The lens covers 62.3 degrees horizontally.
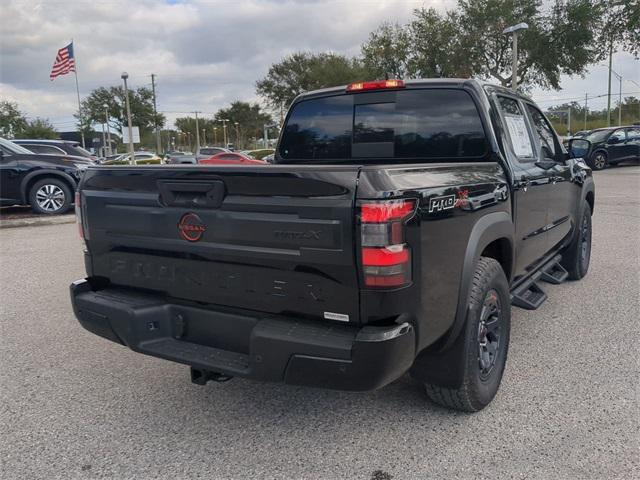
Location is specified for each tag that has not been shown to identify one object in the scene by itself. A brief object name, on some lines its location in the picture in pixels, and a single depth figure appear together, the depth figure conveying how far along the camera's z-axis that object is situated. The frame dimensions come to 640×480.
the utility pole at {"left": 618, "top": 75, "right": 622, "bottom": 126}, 52.53
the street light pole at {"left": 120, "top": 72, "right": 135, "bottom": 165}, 25.23
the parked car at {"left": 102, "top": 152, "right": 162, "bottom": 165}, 38.72
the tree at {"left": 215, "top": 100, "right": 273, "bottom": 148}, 82.81
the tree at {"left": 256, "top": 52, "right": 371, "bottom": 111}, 39.47
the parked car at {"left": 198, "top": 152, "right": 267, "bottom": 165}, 26.52
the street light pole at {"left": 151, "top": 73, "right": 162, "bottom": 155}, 66.62
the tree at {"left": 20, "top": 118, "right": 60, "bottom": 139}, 68.12
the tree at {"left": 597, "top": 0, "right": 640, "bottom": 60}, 24.33
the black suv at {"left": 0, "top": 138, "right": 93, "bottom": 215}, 10.83
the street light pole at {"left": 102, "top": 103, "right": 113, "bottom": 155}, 69.64
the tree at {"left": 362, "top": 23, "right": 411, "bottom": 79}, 31.53
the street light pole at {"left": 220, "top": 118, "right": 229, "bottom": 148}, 83.75
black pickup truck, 2.23
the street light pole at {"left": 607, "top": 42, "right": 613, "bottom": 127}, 42.16
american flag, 28.53
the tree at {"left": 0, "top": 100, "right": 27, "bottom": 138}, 66.73
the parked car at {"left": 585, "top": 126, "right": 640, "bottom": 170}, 21.42
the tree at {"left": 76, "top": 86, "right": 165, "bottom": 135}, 70.44
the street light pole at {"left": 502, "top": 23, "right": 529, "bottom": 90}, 20.18
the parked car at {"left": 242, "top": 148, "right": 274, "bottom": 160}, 43.81
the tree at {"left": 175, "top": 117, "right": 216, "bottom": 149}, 93.50
